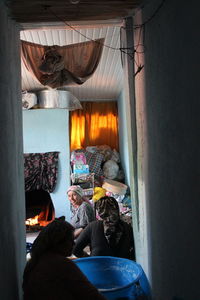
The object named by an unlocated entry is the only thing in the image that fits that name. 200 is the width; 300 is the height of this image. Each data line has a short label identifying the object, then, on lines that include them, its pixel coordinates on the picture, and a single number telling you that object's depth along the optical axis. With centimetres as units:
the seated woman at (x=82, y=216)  448
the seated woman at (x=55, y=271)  150
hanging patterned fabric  654
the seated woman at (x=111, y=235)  264
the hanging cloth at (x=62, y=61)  345
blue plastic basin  211
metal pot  662
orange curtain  852
